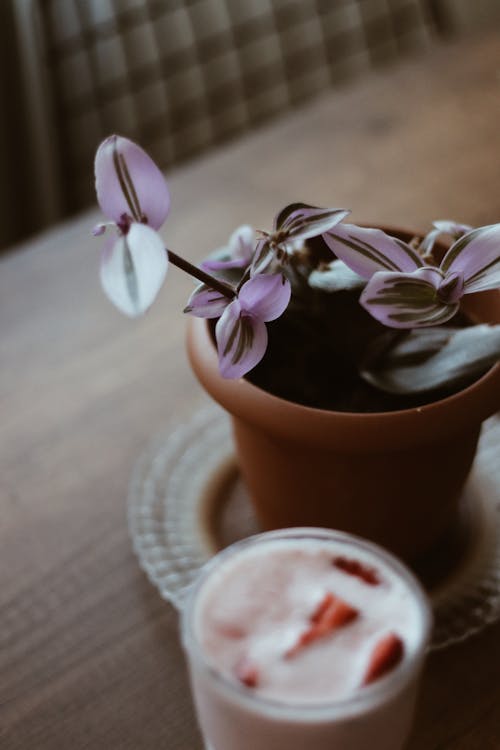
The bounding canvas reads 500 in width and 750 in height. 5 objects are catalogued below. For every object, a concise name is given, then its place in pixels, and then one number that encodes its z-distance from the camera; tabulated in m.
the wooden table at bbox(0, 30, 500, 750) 0.46
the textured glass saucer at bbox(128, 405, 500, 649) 0.49
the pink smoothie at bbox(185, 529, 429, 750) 0.33
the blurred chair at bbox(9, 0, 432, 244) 1.24
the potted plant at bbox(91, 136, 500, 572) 0.37
